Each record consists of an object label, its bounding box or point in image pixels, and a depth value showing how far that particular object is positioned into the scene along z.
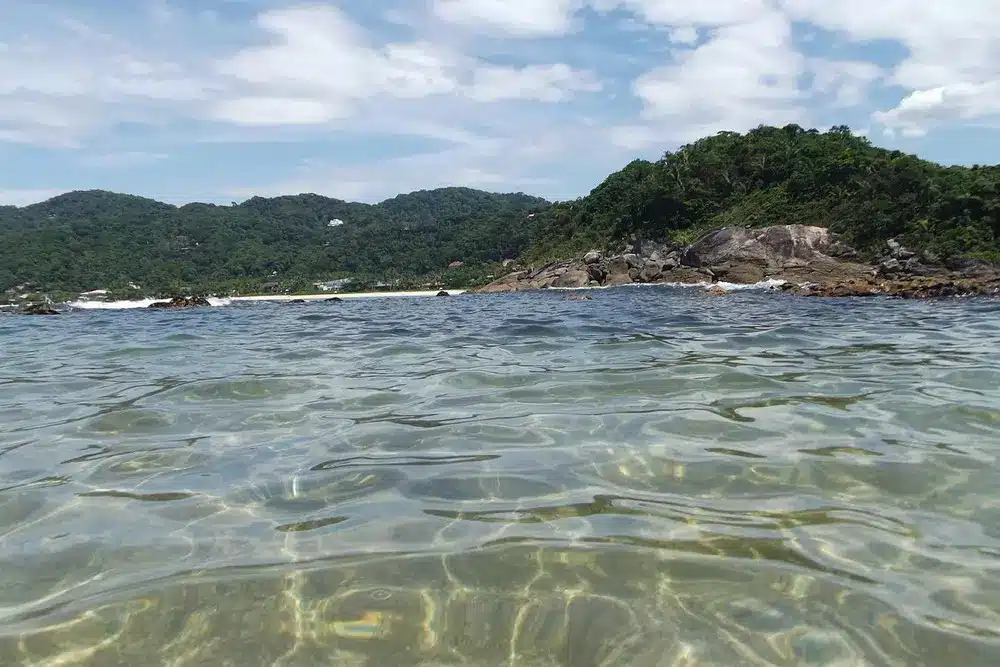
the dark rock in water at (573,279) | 50.17
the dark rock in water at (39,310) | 29.49
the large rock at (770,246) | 43.47
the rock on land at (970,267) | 30.67
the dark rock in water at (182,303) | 34.03
